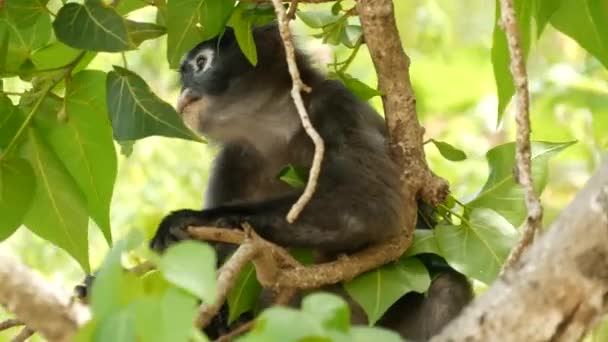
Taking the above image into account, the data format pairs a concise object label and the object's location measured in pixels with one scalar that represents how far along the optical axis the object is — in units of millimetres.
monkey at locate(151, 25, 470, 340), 5176
